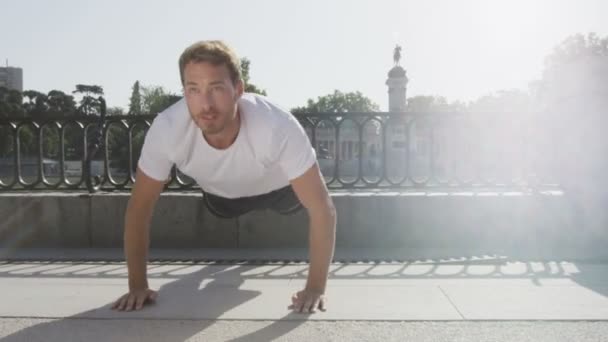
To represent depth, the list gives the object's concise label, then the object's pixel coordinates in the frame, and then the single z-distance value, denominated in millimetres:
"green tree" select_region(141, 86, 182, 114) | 56334
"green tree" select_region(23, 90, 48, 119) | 90625
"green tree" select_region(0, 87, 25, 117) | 82562
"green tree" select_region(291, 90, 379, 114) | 94288
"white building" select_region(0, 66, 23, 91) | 135362
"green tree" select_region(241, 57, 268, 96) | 44662
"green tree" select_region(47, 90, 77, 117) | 93500
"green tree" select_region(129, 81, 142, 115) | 63312
